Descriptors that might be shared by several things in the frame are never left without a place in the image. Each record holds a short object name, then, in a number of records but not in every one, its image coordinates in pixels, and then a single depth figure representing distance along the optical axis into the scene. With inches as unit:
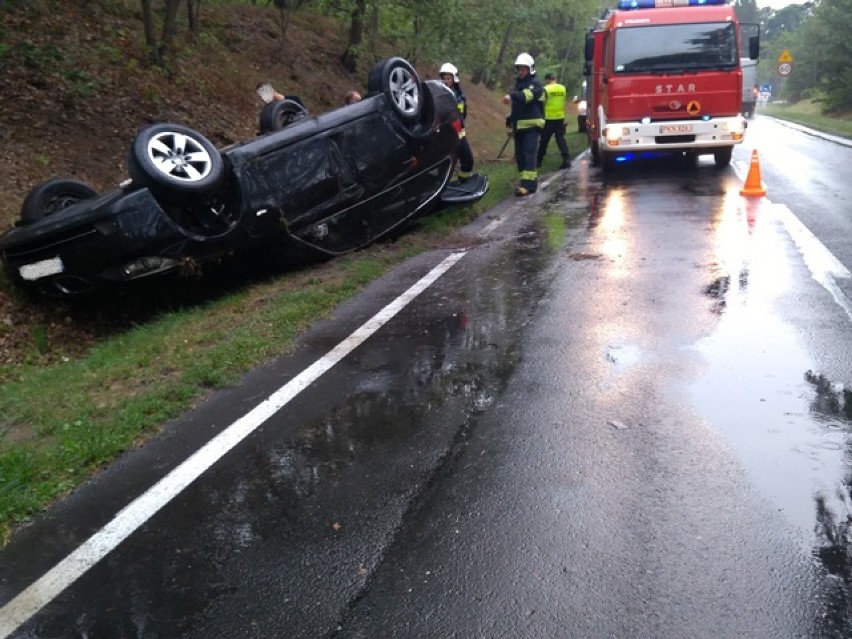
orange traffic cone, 475.2
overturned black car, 261.7
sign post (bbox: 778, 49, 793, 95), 1470.2
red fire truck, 534.3
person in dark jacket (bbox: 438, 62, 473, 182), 494.3
